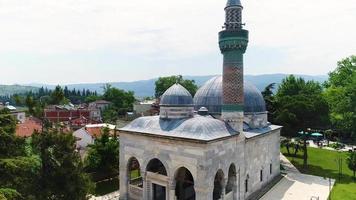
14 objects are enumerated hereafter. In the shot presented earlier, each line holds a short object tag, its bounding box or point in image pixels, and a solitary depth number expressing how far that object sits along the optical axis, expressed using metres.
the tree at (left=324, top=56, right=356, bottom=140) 39.53
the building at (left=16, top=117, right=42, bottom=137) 42.59
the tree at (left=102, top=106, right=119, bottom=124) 76.12
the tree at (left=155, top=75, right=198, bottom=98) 83.44
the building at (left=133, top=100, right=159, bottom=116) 86.20
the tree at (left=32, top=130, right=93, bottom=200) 17.77
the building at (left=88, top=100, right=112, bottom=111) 98.09
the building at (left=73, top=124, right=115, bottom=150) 40.31
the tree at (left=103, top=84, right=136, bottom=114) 97.50
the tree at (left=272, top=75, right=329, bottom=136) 34.75
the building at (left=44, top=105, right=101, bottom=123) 76.64
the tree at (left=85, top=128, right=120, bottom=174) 26.28
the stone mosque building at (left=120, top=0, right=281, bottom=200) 19.11
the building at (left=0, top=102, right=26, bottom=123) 63.09
